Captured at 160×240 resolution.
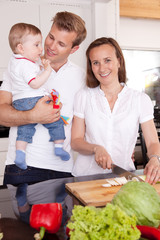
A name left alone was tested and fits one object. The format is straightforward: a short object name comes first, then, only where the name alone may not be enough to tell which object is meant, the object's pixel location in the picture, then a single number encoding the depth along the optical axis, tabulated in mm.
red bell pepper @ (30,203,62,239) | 729
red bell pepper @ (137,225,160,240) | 511
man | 1554
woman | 1595
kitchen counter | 753
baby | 1524
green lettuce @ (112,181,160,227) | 627
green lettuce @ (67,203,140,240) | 466
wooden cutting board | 1031
